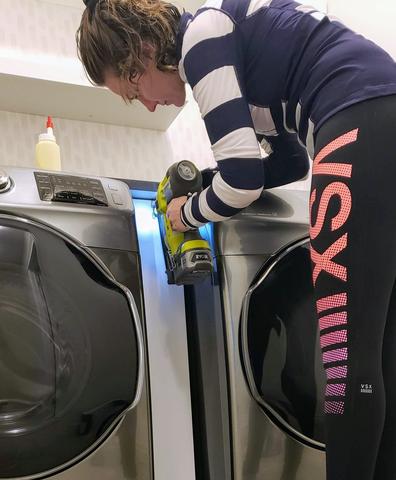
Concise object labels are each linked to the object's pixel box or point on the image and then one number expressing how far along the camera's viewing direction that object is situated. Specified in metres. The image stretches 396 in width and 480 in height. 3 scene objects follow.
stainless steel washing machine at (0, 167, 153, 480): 0.88
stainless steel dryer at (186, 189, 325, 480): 1.02
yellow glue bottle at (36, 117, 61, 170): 1.45
